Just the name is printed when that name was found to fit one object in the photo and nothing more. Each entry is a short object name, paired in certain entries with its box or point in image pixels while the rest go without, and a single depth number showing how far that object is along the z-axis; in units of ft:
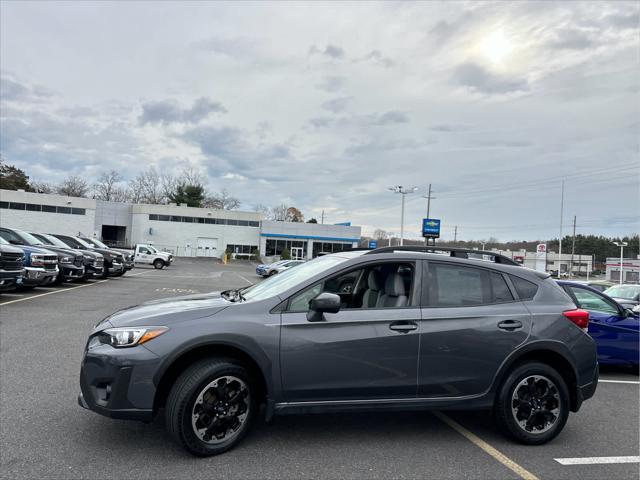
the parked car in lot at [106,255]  66.12
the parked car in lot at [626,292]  33.50
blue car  21.90
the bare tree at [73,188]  291.09
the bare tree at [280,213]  359.05
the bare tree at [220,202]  313.12
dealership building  199.11
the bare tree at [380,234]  344.78
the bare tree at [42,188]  280.43
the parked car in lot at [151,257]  122.21
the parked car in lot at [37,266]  39.83
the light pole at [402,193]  129.70
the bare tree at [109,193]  301.02
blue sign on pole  131.83
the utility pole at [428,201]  182.53
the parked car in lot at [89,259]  55.77
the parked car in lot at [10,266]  33.76
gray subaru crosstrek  11.09
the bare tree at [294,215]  371.39
